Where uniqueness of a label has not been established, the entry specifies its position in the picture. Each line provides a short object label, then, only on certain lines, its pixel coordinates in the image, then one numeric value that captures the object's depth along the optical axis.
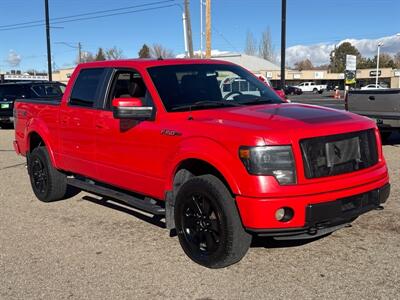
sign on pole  44.31
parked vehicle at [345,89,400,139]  10.86
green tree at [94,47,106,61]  95.44
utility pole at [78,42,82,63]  76.31
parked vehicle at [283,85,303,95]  72.70
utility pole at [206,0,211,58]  23.25
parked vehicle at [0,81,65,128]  18.17
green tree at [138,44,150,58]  95.25
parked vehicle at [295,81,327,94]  85.70
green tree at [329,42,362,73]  136.43
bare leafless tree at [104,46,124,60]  78.72
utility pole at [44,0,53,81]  28.81
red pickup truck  3.98
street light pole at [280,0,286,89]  17.80
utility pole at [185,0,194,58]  22.57
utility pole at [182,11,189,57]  23.78
